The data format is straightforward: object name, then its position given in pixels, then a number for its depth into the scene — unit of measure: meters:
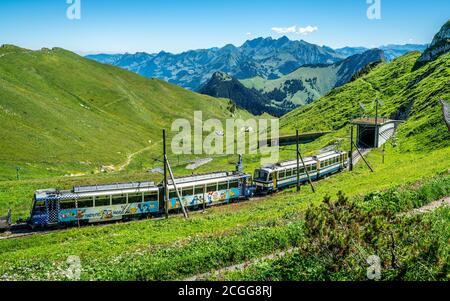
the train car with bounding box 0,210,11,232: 36.25
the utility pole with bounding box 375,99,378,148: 76.31
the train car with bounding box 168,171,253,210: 42.51
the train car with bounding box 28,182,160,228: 36.25
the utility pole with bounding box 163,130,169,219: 38.12
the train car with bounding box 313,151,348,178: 59.49
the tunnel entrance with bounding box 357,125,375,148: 80.44
